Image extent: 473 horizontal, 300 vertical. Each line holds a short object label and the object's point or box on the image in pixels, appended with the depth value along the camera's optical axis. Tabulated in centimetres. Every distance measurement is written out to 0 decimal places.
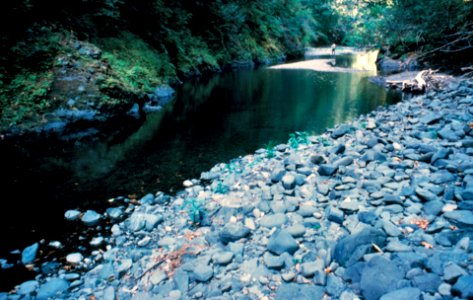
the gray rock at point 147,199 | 449
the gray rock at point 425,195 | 297
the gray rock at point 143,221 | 379
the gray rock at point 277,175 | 415
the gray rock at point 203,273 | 259
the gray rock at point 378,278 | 199
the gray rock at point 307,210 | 322
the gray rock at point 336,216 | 299
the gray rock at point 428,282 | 190
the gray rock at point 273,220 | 319
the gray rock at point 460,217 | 249
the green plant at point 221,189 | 438
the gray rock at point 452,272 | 190
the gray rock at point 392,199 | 304
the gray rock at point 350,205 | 310
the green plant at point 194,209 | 373
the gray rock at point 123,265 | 307
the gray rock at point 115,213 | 416
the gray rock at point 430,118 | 556
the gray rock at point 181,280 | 256
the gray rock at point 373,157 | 411
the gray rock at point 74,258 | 331
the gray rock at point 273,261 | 256
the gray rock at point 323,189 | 357
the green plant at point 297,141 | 621
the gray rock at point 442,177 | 323
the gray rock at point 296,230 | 287
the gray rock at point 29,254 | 335
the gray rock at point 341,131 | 626
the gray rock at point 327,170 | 395
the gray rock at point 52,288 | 284
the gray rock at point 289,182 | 387
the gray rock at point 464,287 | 175
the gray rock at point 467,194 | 279
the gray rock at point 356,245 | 236
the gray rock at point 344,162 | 410
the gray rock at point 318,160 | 443
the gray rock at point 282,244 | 269
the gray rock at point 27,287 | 291
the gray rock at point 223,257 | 275
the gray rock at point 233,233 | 307
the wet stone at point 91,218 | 402
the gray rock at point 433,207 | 278
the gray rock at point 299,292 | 219
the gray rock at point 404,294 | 185
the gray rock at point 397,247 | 230
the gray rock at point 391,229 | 255
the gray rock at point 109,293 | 270
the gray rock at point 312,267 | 238
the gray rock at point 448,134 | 443
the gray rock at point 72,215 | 414
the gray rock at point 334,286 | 218
